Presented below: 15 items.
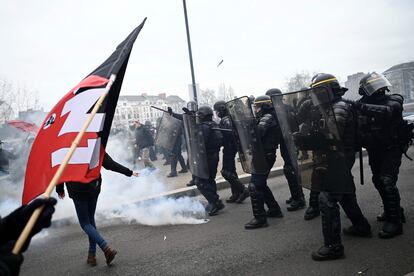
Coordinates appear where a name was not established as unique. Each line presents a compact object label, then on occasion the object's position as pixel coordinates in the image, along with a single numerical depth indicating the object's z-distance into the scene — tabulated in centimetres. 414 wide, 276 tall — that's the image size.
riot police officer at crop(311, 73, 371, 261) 311
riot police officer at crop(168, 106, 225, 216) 531
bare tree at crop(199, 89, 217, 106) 6534
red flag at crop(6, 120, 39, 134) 930
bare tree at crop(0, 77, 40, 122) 2167
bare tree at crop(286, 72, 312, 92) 5862
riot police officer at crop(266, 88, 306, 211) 502
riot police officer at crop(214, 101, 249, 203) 589
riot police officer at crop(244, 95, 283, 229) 430
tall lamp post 1039
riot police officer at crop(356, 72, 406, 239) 353
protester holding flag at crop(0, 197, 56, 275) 157
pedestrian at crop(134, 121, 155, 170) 1062
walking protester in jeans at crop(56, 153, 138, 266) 353
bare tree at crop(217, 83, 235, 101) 6289
